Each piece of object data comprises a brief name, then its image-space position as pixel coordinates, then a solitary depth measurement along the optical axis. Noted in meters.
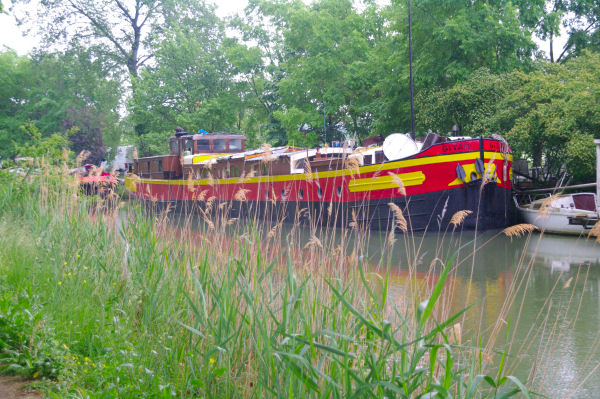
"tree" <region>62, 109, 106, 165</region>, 33.50
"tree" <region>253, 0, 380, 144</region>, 25.80
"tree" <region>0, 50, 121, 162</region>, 33.66
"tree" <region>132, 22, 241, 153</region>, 30.28
